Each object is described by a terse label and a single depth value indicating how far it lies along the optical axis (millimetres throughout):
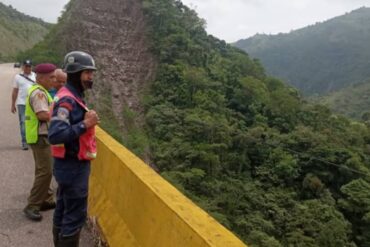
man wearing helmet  2961
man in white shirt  8227
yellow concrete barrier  2465
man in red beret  4816
